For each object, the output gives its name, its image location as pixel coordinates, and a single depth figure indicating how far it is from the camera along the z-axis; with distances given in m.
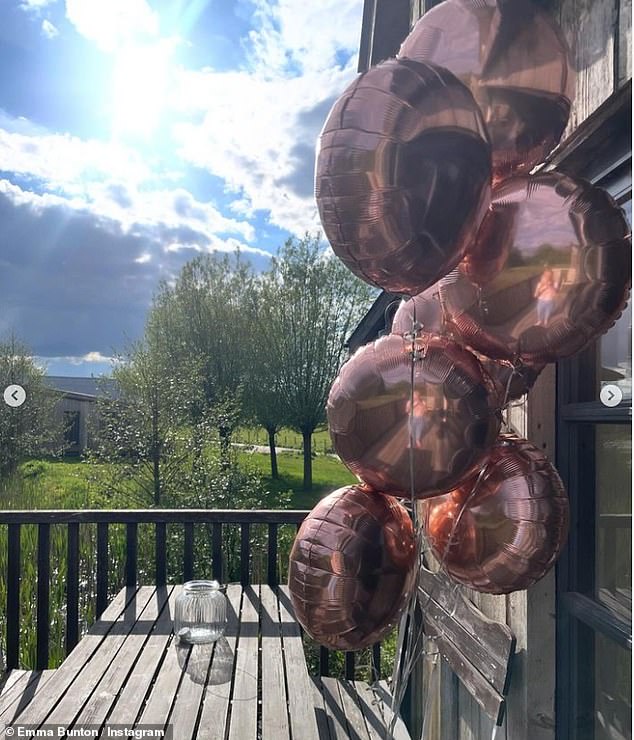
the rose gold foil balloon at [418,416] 0.90
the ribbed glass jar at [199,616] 1.90
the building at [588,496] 1.00
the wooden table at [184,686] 1.38
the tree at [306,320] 11.44
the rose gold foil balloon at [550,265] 0.83
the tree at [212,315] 10.91
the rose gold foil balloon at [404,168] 0.79
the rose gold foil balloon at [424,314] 1.15
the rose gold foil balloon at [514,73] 0.94
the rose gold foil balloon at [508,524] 0.92
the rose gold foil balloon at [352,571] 0.98
